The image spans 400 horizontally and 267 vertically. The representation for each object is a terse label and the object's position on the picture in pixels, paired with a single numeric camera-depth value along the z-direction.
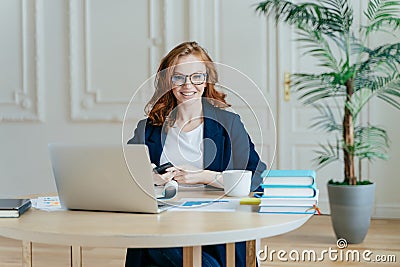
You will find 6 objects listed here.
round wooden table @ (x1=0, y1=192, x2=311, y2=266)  2.88
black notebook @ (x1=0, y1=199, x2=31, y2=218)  3.17
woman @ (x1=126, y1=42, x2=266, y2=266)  3.47
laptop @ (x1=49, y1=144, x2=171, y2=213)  3.09
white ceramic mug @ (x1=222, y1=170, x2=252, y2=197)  3.52
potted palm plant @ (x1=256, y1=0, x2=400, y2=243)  5.70
